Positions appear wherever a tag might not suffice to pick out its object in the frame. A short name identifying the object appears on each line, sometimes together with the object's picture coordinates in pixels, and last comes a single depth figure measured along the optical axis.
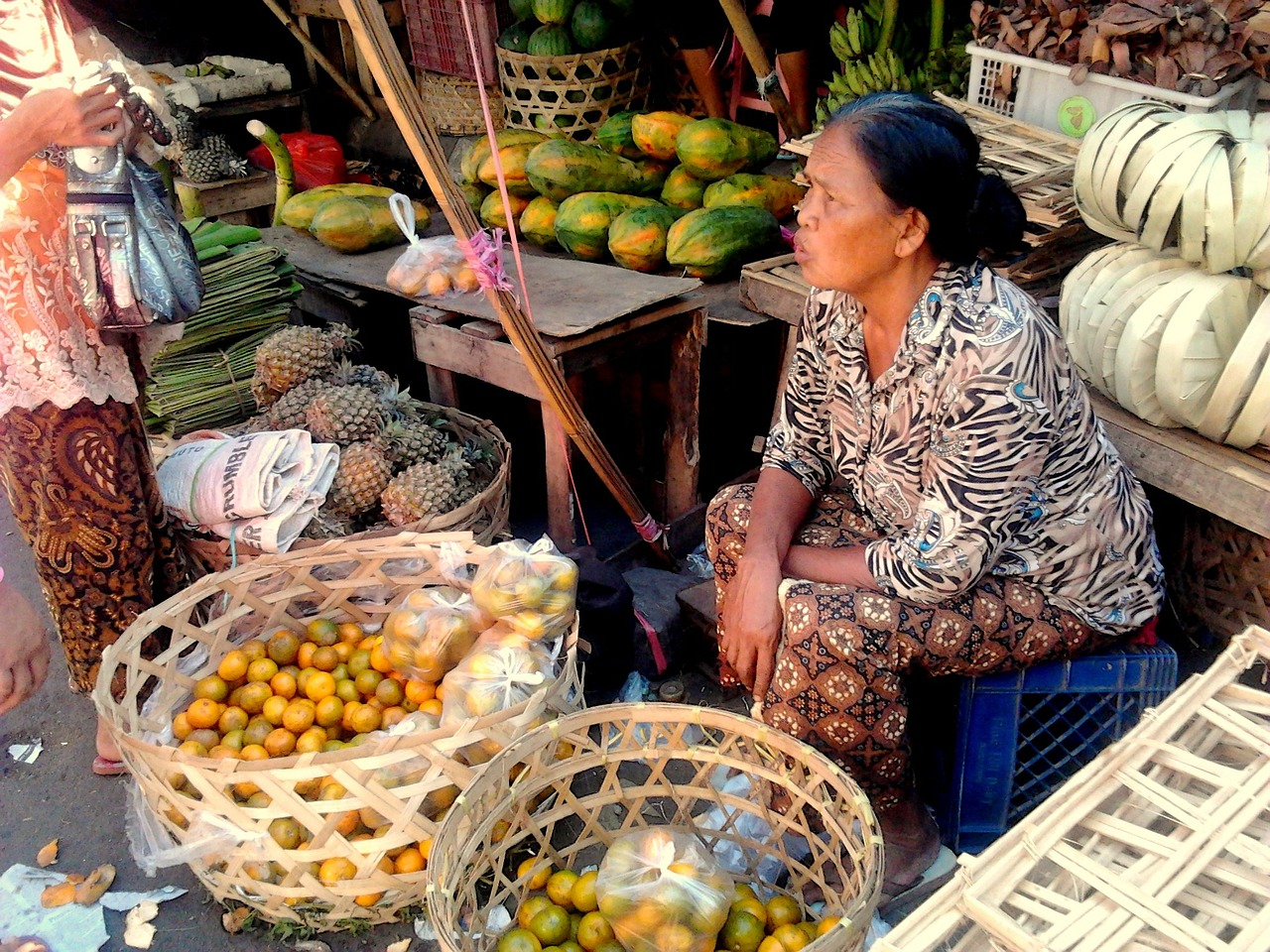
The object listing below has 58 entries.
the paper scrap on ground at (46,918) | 2.16
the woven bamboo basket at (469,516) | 2.67
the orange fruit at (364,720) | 2.26
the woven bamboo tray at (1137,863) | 1.20
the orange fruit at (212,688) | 2.29
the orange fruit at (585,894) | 1.81
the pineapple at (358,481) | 2.80
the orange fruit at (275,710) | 2.26
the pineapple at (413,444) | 2.93
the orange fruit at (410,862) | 2.00
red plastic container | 4.79
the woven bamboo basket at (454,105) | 5.09
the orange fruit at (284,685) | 2.32
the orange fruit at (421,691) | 2.29
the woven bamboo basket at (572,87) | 4.17
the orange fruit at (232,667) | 2.34
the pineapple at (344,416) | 2.90
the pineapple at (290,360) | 3.11
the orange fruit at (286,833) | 1.98
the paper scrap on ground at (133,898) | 2.25
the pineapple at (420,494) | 2.76
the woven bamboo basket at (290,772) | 1.82
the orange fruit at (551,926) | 1.77
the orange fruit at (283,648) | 2.40
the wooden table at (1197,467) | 2.09
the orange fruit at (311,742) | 2.17
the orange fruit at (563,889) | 1.85
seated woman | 1.80
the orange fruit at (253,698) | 2.29
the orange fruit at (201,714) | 2.21
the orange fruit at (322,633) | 2.45
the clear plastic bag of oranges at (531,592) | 2.20
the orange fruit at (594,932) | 1.75
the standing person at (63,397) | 1.95
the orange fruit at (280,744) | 2.18
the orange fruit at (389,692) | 2.31
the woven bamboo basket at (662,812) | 1.70
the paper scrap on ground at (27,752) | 2.70
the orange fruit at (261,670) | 2.34
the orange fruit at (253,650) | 2.38
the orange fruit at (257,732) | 2.22
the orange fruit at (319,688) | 2.31
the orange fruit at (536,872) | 1.95
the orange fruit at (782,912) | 1.80
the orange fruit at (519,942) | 1.72
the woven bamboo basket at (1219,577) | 2.40
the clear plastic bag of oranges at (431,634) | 2.25
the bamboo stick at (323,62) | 6.13
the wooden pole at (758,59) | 3.68
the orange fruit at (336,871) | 1.96
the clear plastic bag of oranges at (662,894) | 1.62
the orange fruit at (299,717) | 2.24
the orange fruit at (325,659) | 2.38
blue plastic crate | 2.03
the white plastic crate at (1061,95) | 2.64
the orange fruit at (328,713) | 2.27
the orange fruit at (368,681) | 2.36
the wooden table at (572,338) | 2.83
